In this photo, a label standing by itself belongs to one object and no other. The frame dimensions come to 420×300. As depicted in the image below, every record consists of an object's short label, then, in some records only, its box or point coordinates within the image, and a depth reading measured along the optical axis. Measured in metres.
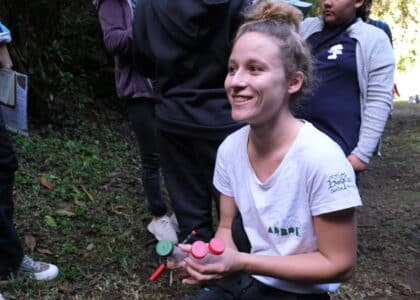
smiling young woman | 1.60
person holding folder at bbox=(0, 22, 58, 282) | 2.73
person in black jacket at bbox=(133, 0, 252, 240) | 2.41
